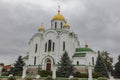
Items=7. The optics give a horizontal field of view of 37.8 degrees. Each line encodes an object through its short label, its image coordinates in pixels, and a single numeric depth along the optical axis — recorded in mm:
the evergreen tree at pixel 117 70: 35262
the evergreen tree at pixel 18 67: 33750
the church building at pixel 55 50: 33375
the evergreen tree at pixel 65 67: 28922
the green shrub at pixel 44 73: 29719
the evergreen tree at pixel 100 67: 32512
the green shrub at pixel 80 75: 29594
